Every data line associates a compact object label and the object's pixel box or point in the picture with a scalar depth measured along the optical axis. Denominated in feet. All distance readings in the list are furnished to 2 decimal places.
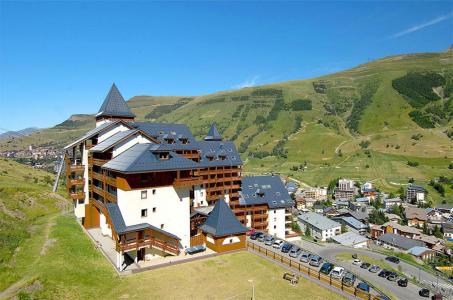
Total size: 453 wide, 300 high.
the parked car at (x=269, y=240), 170.91
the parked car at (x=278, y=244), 166.87
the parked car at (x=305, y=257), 144.36
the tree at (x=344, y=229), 404.36
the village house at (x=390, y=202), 526.16
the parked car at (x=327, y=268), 135.88
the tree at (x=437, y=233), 427.33
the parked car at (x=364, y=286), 113.12
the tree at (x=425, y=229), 423.64
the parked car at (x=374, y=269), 214.48
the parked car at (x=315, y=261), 147.17
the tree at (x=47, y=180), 284.82
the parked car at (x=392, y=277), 189.32
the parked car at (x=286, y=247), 162.07
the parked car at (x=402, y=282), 179.09
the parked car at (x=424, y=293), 168.04
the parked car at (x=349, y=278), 120.88
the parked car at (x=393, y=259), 273.21
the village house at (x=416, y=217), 463.42
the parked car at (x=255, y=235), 185.32
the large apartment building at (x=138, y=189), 122.31
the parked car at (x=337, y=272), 134.72
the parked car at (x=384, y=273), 199.09
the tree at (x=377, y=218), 467.11
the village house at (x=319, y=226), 379.35
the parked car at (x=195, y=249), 133.80
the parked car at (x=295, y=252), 148.56
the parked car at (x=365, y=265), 220.51
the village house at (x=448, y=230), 426.51
